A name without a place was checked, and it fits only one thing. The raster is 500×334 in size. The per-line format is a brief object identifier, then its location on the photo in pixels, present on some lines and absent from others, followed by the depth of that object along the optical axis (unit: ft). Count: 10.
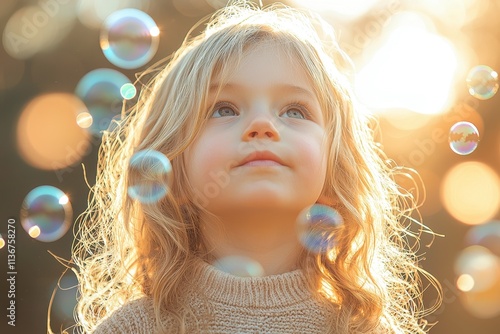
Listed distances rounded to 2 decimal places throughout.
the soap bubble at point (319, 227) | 6.19
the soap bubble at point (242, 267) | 5.88
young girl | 5.62
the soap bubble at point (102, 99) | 9.82
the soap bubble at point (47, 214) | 9.12
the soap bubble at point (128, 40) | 9.83
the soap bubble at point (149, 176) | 6.24
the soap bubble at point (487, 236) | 15.06
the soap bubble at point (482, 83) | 11.44
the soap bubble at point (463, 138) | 10.77
